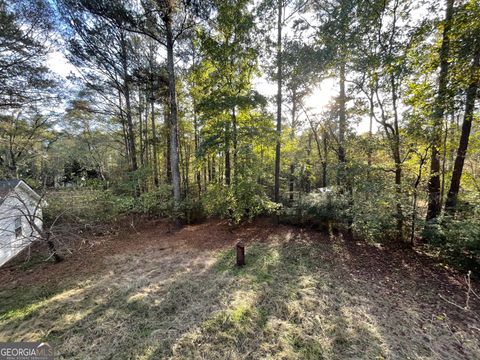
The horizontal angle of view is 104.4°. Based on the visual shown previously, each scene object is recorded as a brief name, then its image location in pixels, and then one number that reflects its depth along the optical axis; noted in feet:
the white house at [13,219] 22.52
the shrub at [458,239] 12.21
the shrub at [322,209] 18.96
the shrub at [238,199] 22.65
